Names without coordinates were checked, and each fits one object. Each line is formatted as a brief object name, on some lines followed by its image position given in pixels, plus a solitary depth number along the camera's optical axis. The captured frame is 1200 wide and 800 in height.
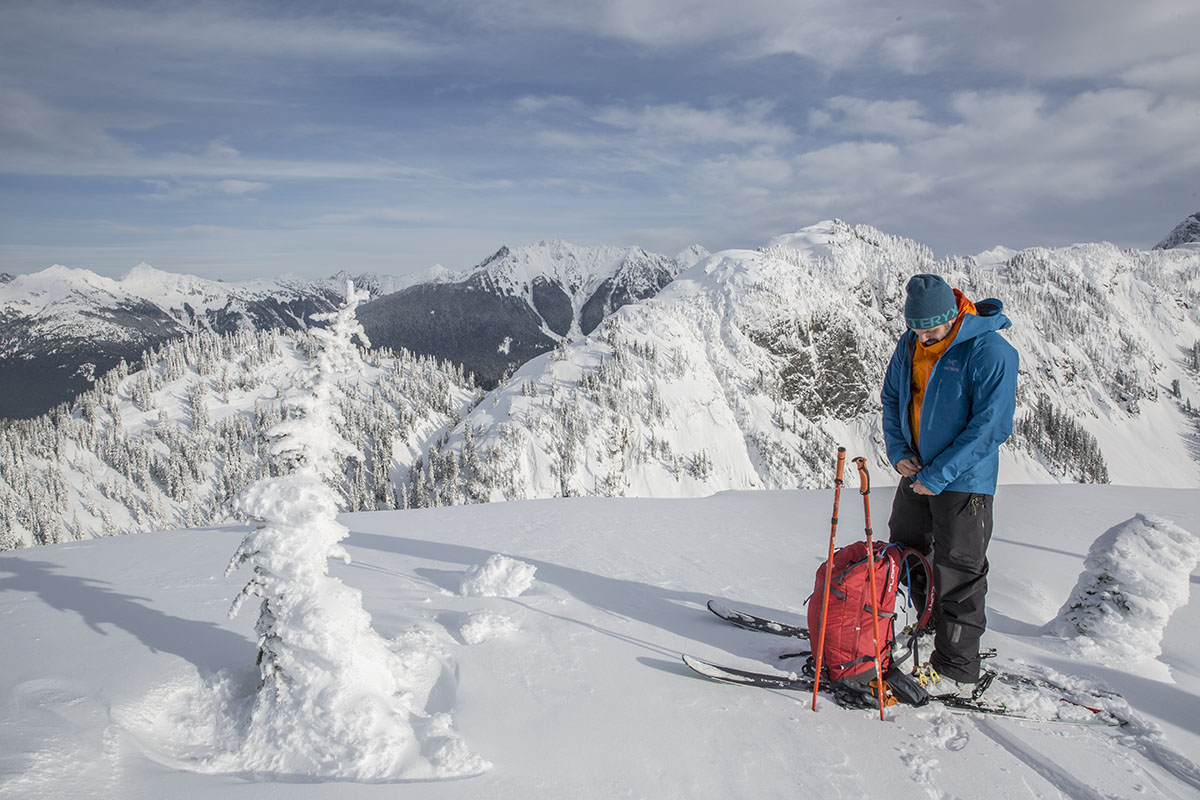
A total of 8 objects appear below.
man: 4.56
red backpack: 4.50
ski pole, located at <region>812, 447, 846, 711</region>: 4.53
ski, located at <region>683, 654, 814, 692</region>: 4.56
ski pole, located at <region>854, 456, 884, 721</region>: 4.34
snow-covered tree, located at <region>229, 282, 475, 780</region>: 3.62
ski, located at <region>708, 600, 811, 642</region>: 5.70
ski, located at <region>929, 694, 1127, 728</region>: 4.20
